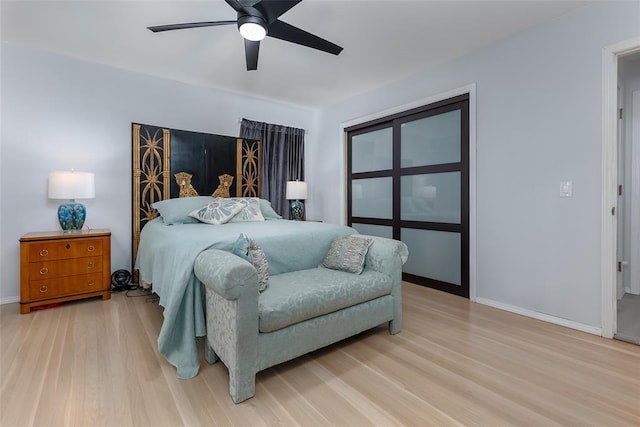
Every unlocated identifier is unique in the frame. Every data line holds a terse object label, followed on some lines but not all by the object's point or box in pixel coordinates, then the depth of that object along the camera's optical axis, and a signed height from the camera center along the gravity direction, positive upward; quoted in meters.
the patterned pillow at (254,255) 1.89 -0.28
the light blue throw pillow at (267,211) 3.61 +0.00
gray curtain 4.33 +0.83
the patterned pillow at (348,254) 2.27 -0.33
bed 1.81 -0.12
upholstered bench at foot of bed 1.51 -0.57
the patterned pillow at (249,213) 3.27 -0.02
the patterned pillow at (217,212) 3.11 -0.01
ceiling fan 1.82 +1.25
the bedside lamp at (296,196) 4.33 +0.22
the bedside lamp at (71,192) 2.79 +0.18
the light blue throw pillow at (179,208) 3.12 +0.04
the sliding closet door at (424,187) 3.13 +0.29
